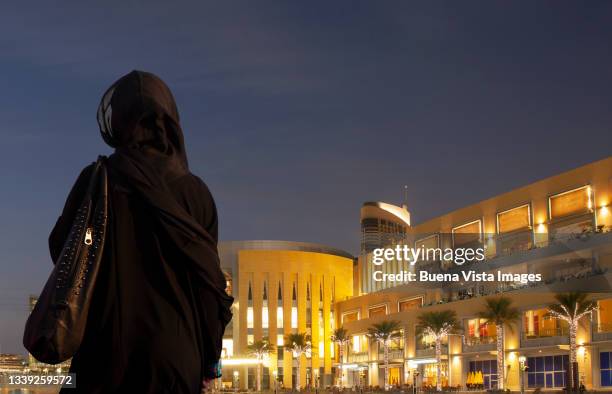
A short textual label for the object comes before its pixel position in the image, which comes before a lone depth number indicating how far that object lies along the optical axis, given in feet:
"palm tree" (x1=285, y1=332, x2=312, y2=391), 355.36
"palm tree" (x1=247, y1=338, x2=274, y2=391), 363.15
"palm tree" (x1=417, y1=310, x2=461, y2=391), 233.76
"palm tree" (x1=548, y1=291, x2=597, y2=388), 184.03
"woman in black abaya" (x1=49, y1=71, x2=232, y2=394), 15.14
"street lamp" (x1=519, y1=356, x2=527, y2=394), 181.35
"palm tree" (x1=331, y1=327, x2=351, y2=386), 329.11
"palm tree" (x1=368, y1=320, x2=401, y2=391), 273.44
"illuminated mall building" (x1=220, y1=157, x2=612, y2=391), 204.74
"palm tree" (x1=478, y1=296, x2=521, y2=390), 206.86
